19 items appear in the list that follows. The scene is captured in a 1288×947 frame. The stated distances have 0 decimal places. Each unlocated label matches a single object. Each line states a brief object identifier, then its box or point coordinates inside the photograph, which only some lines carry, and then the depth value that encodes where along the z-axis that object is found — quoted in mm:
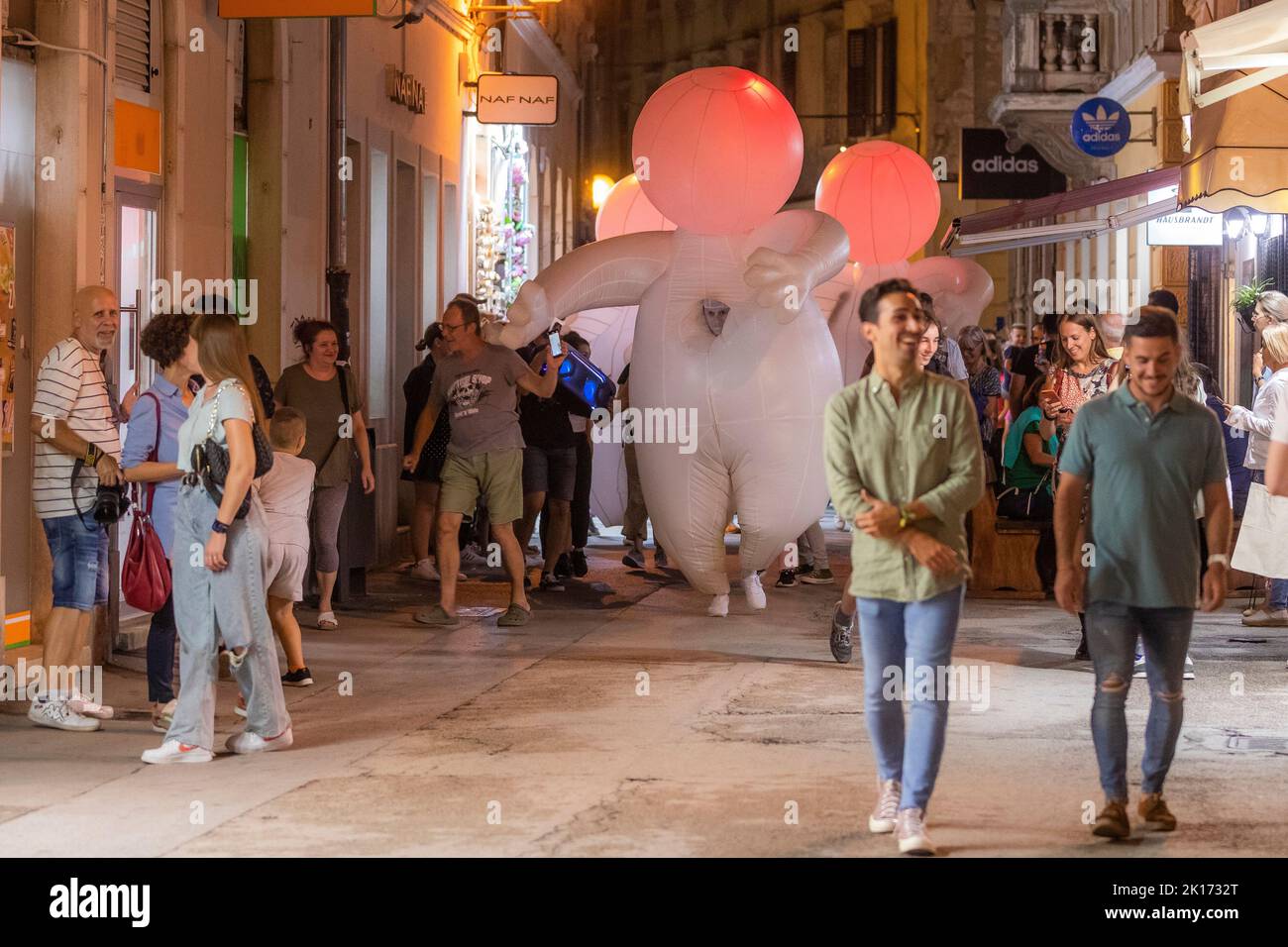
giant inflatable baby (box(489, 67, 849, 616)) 11727
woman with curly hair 8523
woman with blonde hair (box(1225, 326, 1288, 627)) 10953
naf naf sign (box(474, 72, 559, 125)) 19781
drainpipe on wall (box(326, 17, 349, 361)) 13680
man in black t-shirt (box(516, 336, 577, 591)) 14211
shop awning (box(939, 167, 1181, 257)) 19859
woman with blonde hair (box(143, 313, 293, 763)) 7926
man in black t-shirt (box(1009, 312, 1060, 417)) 17031
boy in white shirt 9195
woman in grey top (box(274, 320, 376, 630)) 12023
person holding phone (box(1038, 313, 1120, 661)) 10500
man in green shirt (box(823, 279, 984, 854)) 6289
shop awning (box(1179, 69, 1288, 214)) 13258
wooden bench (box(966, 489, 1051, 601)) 13984
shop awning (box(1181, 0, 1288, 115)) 10586
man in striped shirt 8797
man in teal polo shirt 6598
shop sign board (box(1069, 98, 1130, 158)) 24172
